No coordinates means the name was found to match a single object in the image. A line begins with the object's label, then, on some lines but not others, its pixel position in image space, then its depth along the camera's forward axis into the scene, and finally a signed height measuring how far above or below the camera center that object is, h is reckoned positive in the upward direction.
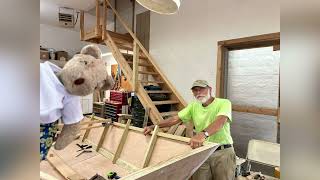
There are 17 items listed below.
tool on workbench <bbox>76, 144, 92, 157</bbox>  2.79 -0.83
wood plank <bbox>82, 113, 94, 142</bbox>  3.19 -0.73
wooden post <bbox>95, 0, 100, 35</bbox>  4.41 +1.41
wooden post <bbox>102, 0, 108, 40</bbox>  4.37 +1.36
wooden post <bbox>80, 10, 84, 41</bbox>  4.80 +1.33
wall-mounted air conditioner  5.77 +1.89
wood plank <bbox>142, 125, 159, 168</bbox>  2.19 -0.65
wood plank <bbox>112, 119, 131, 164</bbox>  2.49 -0.68
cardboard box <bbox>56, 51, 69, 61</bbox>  6.17 +0.89
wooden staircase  3.74 +0.38
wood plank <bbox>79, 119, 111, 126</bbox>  2.72 -0.46
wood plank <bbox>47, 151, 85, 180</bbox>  2.01 -0.85
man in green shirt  2.20 -0.45
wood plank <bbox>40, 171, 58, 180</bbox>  1.08 -0.48
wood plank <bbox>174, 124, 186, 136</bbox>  3.22 -0.66
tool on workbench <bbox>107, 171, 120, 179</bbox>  2.02 -0.85
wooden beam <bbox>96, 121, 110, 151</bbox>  2.83 -0.66
